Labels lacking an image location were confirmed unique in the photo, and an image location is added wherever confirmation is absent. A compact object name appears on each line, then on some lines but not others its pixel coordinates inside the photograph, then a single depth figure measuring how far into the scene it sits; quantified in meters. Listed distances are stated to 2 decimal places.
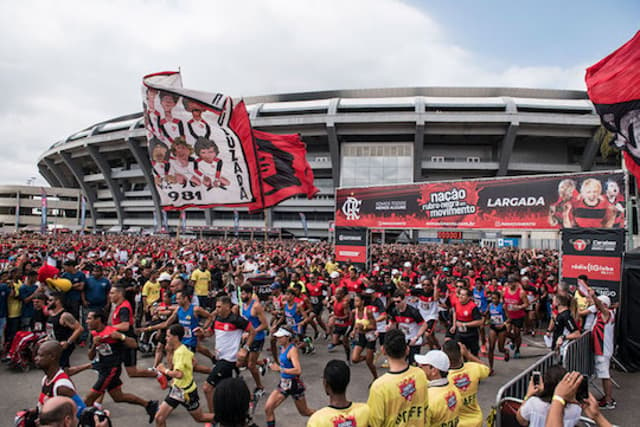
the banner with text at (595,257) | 9.42
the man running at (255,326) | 6.00
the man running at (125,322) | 5.57
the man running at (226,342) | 5.22
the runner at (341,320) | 7.87
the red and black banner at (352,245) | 16.69
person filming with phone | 2.82
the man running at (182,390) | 4.43
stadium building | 45.34
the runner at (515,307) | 8.45
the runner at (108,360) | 4.80
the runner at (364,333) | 6.53
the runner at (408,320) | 6.52
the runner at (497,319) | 7.82
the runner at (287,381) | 4.65
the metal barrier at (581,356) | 5.59
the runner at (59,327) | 5.91
